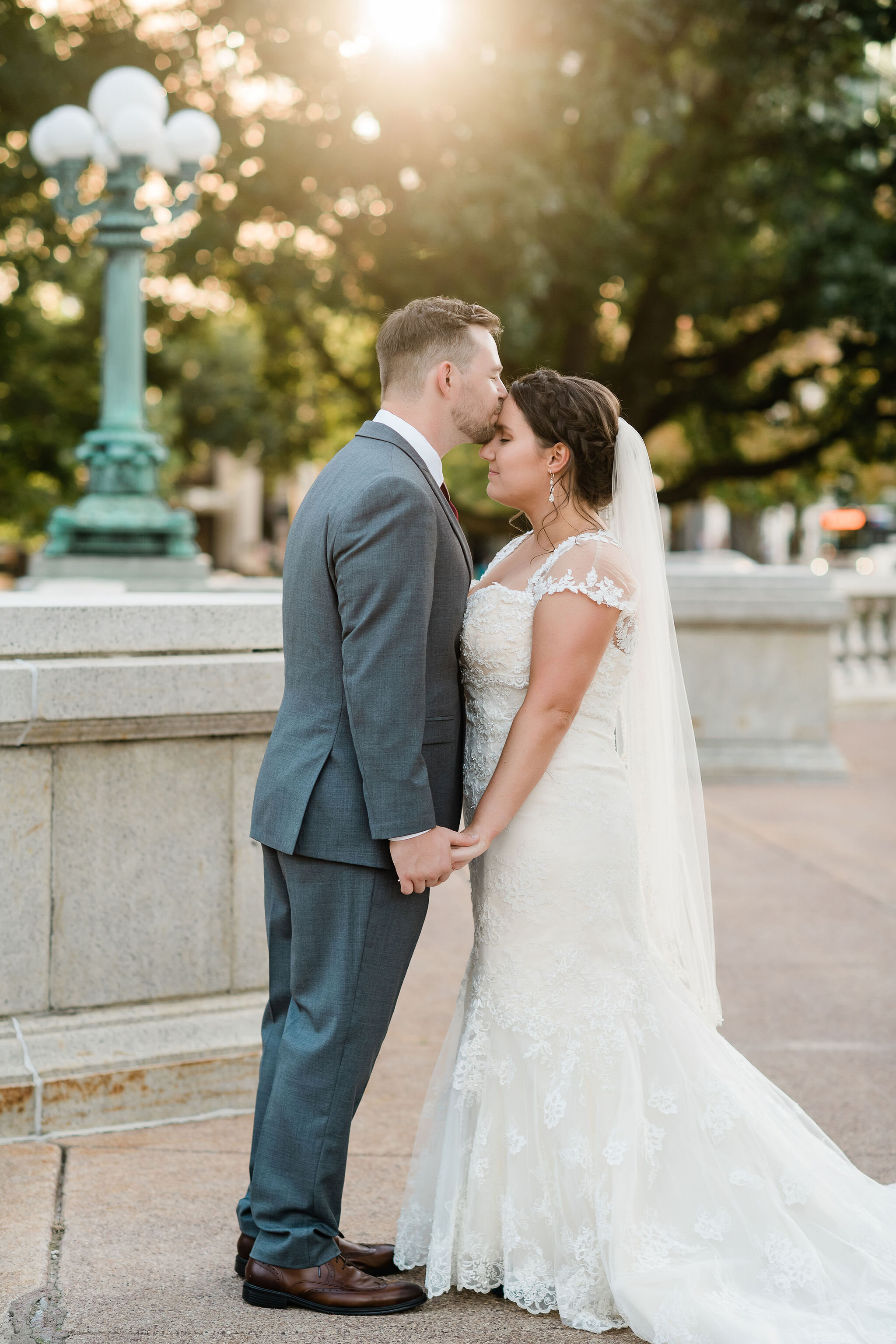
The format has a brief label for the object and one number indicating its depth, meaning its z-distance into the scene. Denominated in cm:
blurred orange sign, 4147
